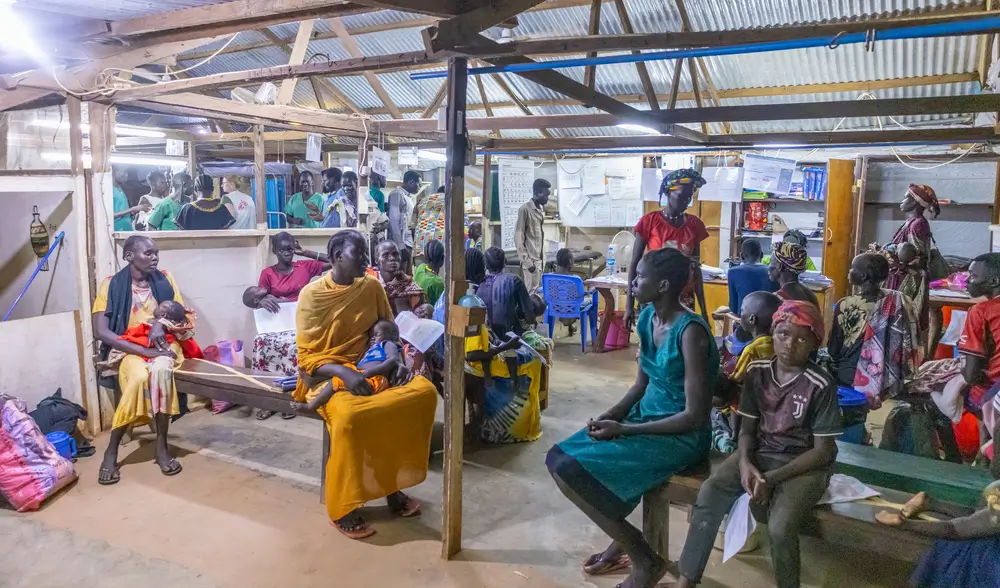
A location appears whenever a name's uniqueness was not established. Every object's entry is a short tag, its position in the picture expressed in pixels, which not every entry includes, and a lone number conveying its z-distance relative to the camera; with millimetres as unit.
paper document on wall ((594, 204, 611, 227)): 10484
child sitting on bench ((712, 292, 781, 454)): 2936
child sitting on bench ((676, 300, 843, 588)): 2414
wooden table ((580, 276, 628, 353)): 7689
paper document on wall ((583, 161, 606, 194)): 10375
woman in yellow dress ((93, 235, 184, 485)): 4172
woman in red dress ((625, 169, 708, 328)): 4865
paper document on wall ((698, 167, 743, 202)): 8430
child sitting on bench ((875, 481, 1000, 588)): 2154
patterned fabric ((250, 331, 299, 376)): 5078
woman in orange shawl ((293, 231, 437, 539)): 3406
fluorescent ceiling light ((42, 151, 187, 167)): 9469
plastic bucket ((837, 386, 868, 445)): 3520
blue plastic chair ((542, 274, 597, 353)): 7648
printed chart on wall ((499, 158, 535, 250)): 10250
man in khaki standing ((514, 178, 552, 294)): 8281
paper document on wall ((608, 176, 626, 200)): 10344
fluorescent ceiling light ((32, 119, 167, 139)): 4823
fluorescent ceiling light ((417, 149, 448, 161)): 10453
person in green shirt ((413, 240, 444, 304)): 5355
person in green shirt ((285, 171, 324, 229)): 7863
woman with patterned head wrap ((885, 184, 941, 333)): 3844
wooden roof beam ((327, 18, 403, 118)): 5965
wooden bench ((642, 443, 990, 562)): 2332
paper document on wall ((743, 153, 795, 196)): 8070
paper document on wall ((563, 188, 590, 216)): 10570
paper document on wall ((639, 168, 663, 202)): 9008
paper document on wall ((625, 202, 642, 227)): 10281
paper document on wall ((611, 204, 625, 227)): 10414
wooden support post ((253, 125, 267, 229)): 6023
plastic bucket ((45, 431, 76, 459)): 4152
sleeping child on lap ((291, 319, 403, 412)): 3623
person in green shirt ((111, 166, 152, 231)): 6120
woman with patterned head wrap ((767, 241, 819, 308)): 3666
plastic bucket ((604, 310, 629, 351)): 7969
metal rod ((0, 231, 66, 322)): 4926
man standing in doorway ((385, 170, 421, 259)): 7816
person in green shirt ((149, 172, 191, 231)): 6348
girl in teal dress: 2695
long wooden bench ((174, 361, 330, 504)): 3972
